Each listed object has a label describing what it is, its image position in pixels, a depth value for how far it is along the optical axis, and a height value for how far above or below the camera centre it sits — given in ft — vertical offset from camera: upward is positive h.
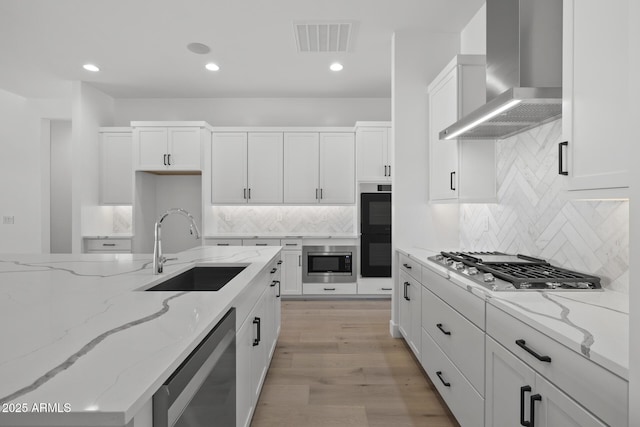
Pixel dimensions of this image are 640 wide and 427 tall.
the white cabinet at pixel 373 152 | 16.10 +2.76
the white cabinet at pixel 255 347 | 5.31 -2.57
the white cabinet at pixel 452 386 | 5.47 -3.17
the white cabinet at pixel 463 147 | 8.81 +1.76
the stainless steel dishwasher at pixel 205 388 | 2.54 -1.60
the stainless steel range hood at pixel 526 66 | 5.66 +2.64
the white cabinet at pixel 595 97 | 3.77 +1.37
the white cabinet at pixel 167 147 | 16.17 +2.94
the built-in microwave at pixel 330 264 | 15.97 -2.41
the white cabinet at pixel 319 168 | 16.55 +2.06
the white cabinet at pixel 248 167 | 16.69 +2.10
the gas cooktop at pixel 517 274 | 5.13 -1.00
